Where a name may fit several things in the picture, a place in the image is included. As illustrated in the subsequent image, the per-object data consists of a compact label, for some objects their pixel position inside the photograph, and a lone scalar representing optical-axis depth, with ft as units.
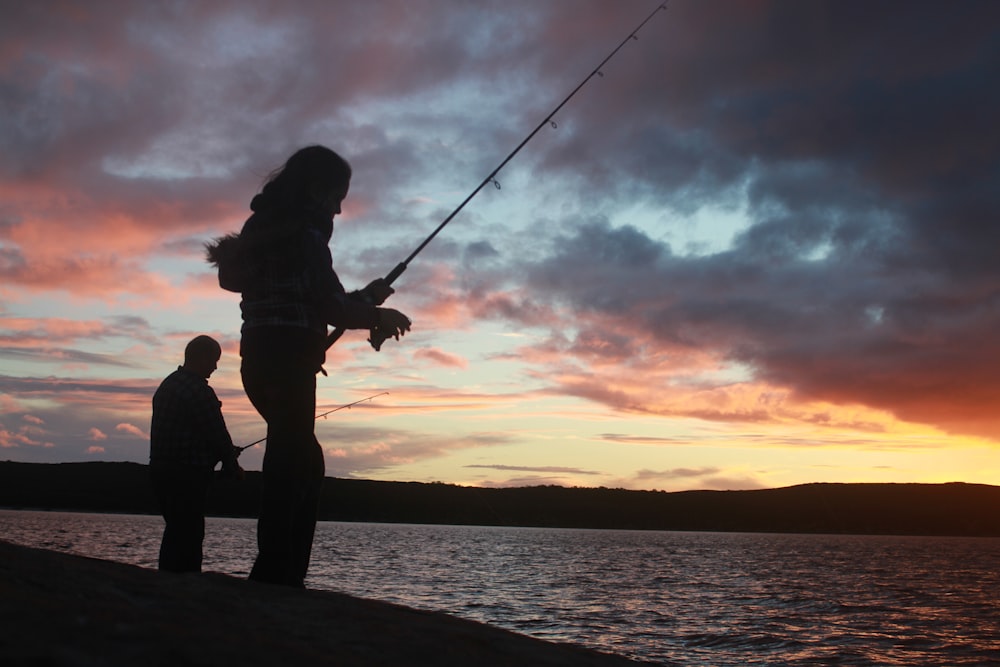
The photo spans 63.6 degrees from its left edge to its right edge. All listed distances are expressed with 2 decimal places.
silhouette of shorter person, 15.93
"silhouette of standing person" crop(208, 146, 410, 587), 12.51
